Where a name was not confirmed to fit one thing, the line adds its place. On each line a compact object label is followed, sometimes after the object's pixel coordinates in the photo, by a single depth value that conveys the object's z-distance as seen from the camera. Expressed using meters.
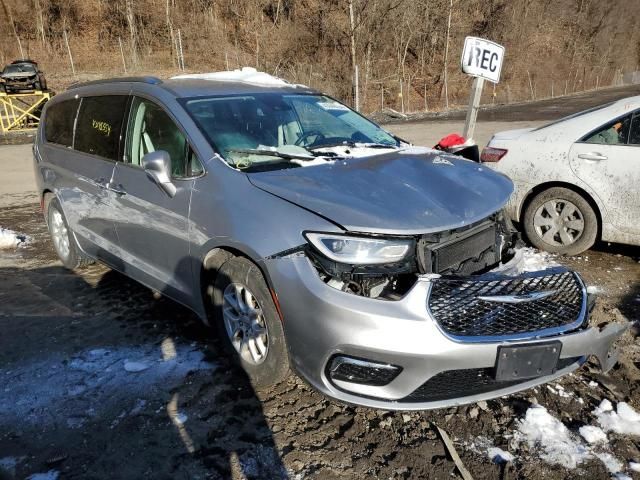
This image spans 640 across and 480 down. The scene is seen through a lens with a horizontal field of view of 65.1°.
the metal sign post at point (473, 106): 5.61
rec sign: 5.49
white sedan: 4.44
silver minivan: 2.31
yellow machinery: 19.59
